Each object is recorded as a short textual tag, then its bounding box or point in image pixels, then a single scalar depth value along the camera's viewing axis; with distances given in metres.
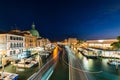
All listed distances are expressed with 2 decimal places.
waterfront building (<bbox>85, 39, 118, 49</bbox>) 41.02
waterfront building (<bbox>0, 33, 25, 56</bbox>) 24.52
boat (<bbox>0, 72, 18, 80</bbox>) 13.86
